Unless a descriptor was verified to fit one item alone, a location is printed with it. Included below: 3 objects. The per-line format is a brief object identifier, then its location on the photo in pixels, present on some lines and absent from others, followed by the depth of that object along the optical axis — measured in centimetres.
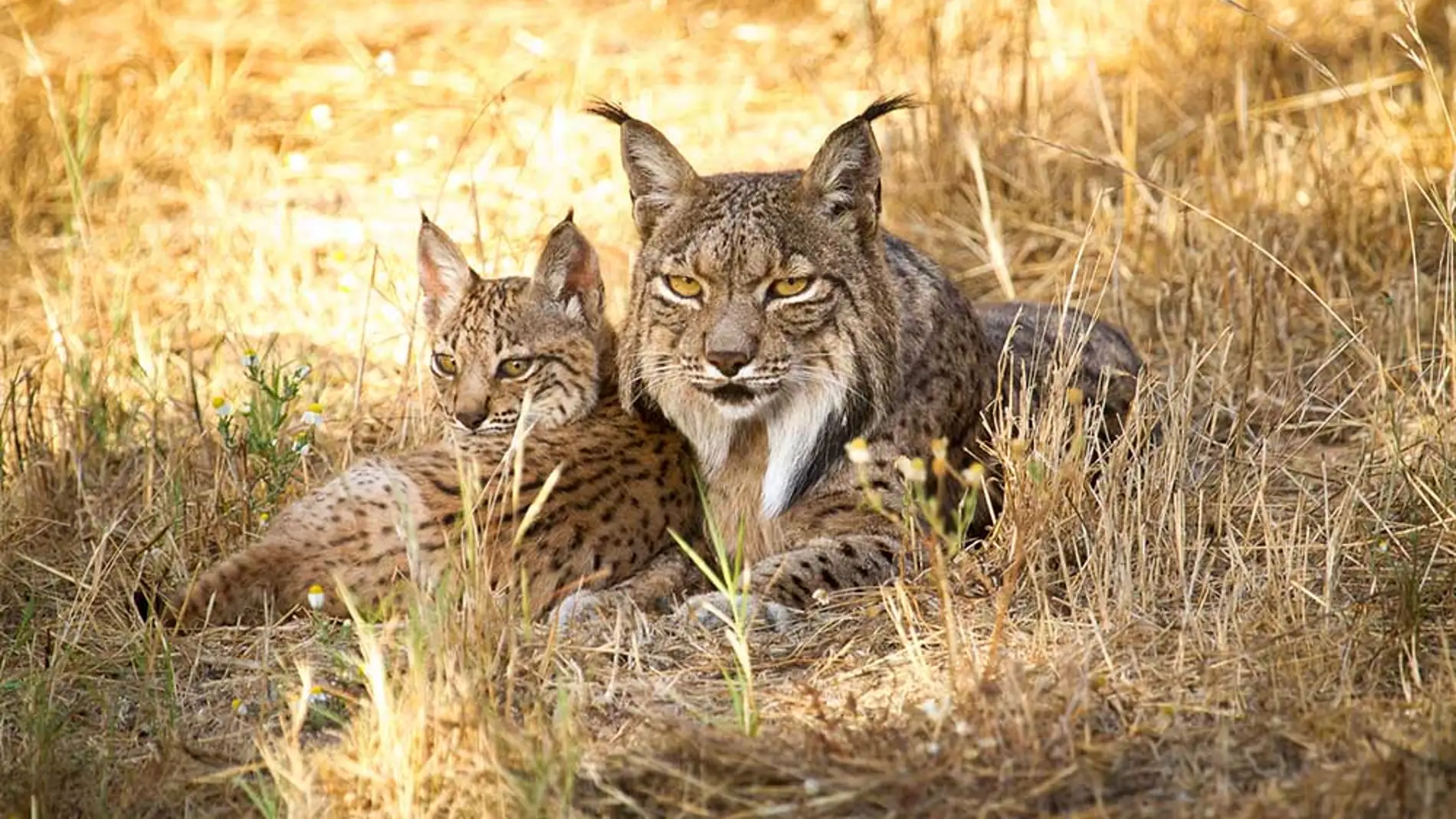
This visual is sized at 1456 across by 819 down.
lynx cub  1012
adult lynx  1053
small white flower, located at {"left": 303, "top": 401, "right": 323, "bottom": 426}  1147
